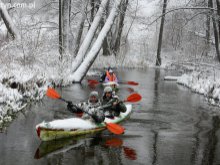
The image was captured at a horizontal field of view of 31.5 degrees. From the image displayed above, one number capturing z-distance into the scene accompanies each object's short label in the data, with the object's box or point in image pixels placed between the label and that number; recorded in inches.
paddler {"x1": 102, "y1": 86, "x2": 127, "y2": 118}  375.4
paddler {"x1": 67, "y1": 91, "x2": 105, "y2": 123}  341.4
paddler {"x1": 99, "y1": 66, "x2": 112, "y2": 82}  651.5
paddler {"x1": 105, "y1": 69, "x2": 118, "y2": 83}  606.9
